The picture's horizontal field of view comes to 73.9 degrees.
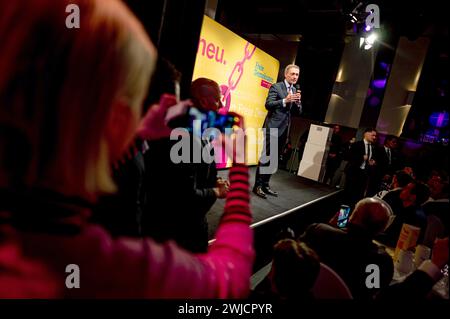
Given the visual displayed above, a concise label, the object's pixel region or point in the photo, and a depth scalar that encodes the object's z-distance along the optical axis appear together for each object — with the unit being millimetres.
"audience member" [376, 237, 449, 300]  1091
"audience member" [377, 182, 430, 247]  2092
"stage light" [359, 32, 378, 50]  5027
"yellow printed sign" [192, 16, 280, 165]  3963
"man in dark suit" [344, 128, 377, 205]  5219
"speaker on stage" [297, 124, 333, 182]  6223
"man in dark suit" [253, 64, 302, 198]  3348
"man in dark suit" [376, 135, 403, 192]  5328
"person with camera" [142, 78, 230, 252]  1408
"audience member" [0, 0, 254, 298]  428
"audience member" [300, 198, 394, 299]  1603
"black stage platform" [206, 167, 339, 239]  2900
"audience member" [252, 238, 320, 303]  1082
